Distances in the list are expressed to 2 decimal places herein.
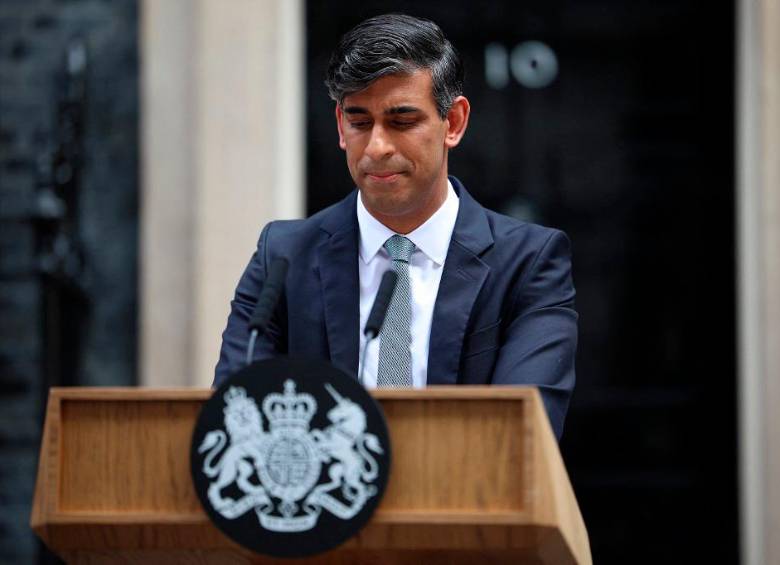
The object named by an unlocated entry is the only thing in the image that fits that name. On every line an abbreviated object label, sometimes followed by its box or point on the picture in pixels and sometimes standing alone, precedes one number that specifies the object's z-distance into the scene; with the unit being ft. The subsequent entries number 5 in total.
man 22.15
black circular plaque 17.56
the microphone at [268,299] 19.11
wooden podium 17.61
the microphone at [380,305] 19.33
